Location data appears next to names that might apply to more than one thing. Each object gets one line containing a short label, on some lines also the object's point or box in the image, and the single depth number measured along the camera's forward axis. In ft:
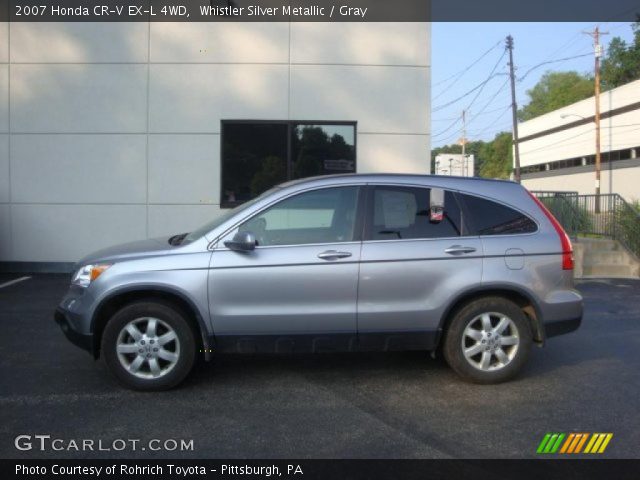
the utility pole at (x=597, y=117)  124.67
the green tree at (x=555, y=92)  256.73
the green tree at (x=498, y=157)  297.53
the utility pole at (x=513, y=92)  134.31
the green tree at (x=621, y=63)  179.52
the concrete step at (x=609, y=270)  41.84
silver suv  16.94
